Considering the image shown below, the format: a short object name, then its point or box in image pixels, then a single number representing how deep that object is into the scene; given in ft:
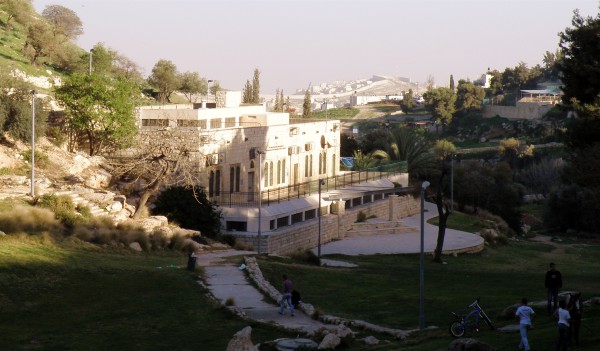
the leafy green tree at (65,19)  362.74
